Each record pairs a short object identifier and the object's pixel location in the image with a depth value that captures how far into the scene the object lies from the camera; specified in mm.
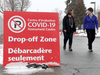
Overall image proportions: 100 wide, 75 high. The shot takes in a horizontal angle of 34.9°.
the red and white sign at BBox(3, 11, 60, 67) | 3842
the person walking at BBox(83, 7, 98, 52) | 6777
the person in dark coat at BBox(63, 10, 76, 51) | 6949
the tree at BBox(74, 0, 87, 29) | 49406
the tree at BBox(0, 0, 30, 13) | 30328
